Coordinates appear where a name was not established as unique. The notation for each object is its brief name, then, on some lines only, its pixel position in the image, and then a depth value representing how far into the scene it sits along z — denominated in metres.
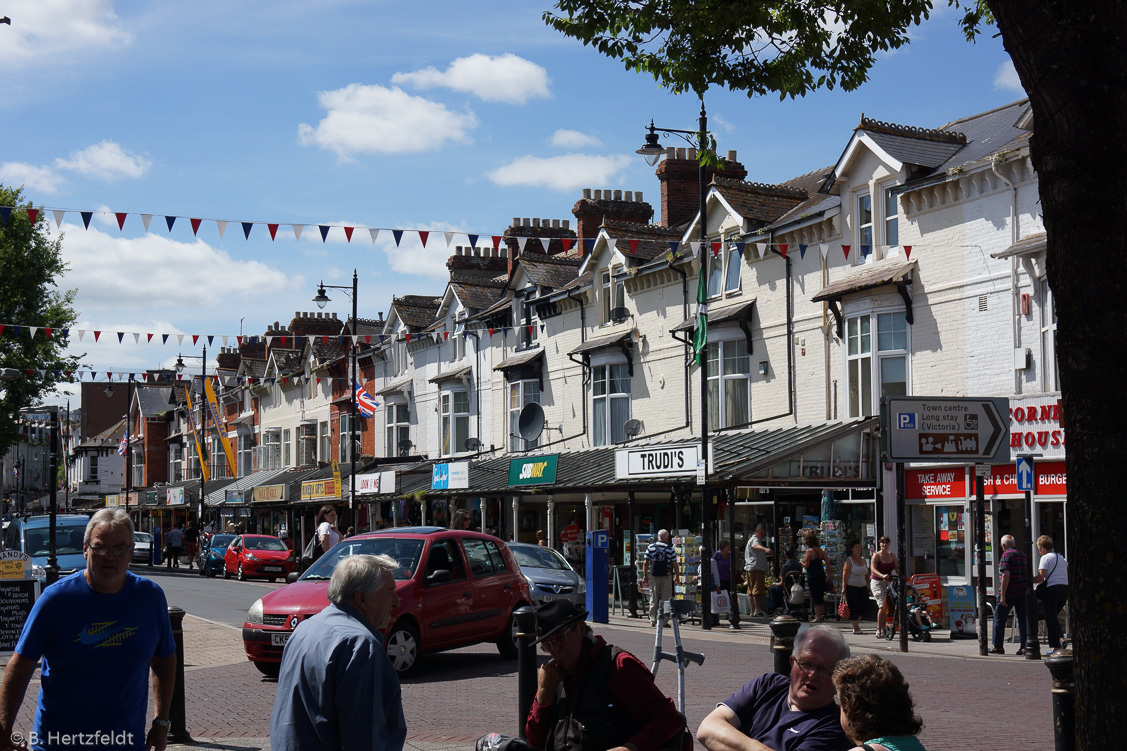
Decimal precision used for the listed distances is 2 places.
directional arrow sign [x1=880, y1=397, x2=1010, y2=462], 16.98
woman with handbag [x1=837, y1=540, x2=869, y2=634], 20.09
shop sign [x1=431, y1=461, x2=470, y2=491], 32.31
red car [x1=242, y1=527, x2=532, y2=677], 13.10
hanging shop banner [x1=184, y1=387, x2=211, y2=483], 66.94
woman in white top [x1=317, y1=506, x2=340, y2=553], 20.83
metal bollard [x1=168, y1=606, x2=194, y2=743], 9.55
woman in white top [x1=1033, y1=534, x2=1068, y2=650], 16.11
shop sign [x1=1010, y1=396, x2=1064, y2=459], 19.61
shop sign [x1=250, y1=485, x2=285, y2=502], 49.69
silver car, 19.86
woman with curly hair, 4.21
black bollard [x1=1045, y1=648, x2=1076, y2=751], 6.03
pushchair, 18.98
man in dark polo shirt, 5.01
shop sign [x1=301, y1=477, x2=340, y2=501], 42.59
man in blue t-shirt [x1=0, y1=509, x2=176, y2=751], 5.07
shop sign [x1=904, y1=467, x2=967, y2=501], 21.89
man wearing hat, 5.27
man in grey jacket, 4.15
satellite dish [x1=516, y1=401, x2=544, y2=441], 34.44
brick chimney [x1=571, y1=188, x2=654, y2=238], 35.69
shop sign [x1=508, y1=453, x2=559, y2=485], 27.92
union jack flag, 40.94
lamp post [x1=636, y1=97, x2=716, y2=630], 20.81
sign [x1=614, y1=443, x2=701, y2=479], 22.30
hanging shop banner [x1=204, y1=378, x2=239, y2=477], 53.75
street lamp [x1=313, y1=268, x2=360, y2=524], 34.88
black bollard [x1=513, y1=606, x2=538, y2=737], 8.04
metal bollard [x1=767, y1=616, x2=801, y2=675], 7.07
